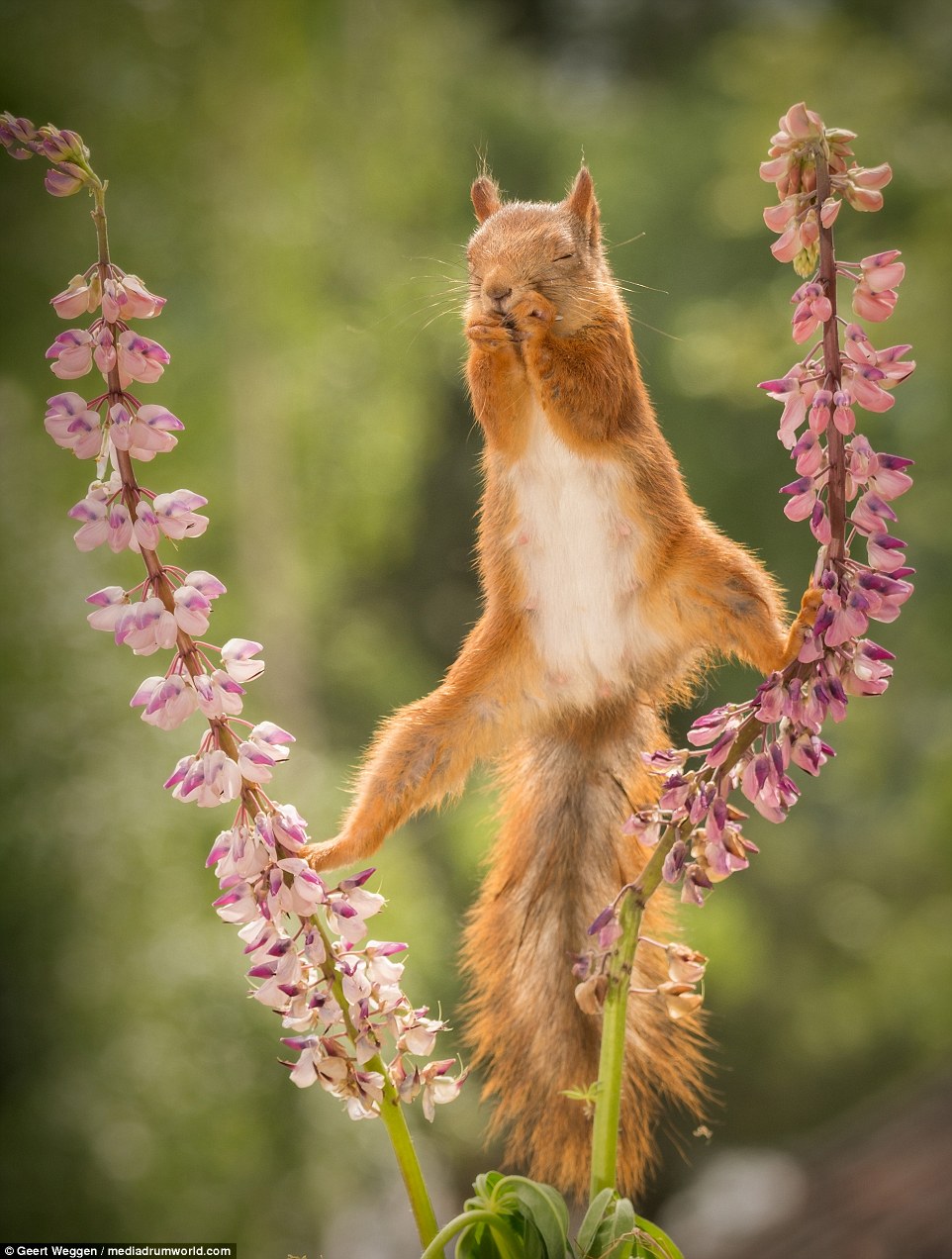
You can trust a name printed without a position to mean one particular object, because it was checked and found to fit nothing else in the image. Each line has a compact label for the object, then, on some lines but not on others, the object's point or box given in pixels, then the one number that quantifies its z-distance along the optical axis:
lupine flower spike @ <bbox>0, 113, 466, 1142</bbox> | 3.27
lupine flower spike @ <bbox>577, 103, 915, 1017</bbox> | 3.28
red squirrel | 3.36
